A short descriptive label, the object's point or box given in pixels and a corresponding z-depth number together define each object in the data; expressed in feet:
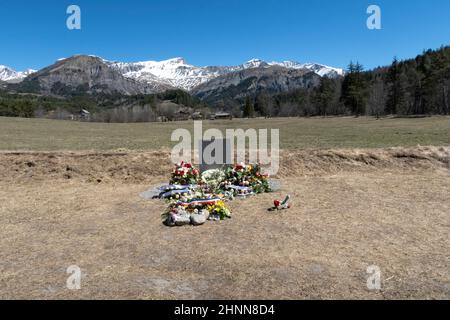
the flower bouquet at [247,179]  35.71
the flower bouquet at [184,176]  36.60
